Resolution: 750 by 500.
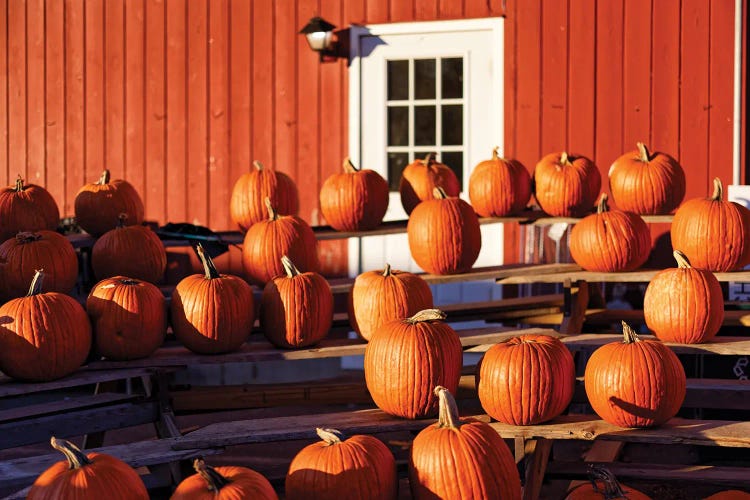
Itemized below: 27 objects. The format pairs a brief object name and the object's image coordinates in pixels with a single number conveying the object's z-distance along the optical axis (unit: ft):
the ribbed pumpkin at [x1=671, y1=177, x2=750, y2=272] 16.19
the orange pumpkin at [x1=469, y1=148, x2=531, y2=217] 18.93
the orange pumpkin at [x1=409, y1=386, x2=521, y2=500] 10.41
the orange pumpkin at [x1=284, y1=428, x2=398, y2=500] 10.41
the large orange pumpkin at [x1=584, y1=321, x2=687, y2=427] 12.38
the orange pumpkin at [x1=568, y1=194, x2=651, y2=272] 16.87
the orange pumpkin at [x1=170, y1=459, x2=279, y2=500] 9.49
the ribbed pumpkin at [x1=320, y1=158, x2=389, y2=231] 18.57
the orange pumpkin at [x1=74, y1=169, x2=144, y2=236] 18.20
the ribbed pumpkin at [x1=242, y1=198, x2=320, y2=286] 16.69
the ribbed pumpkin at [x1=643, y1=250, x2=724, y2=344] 14.39
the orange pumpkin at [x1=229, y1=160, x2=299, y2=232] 18.69
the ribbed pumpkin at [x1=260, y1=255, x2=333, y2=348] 14.98
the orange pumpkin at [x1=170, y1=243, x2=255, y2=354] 14.85
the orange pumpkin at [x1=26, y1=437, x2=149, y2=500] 9.70
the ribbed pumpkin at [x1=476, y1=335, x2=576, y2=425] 12.38
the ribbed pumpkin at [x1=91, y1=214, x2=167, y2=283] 16.43
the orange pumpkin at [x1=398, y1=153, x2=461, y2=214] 19.20
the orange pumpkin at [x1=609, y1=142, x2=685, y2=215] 18.24
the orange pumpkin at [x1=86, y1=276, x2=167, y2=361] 14.56
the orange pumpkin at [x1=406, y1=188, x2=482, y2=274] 16.85
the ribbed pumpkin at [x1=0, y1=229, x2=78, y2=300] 15.57
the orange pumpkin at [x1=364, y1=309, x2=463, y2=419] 12.62
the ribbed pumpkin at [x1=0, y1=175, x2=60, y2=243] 17.56
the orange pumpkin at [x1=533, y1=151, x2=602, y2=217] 18.65
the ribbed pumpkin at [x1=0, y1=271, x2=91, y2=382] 13.70
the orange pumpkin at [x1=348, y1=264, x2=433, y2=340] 14.76
